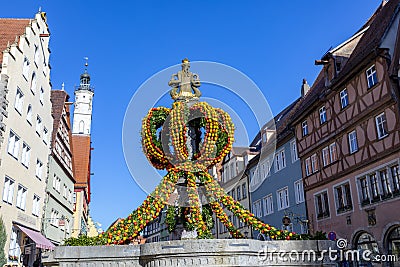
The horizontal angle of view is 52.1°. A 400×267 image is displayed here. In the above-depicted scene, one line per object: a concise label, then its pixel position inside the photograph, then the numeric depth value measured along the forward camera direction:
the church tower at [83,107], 74.06
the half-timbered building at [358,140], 16.72
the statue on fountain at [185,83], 11.78
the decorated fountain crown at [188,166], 10.44
